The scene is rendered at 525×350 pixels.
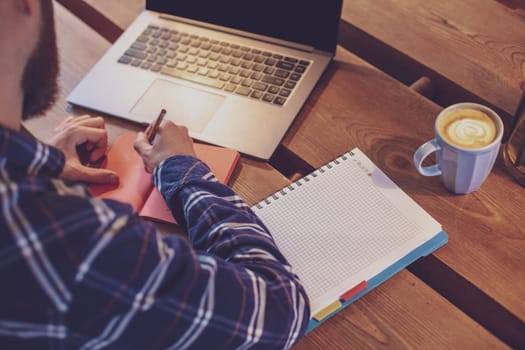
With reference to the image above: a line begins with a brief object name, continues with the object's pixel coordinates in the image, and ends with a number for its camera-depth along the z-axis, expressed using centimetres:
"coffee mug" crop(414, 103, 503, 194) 68
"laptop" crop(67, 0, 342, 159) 89
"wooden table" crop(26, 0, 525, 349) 65
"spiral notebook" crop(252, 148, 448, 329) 68
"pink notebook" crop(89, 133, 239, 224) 79
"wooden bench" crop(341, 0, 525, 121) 91
